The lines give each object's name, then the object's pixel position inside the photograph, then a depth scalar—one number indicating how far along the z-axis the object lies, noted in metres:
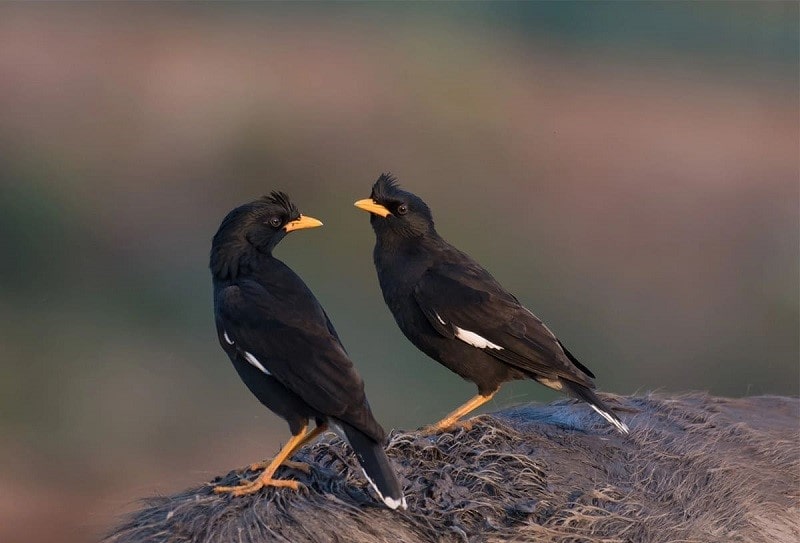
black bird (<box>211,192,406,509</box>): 13.15
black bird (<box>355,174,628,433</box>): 17.72
